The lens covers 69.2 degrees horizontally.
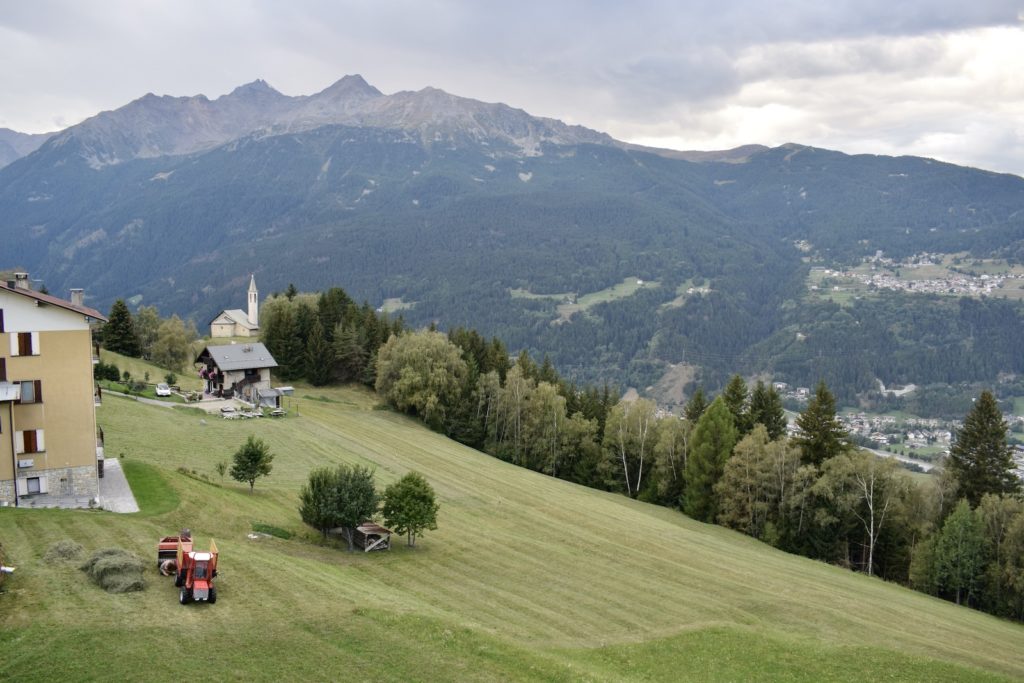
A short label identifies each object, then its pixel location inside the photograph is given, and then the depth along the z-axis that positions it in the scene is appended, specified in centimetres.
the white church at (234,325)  14175
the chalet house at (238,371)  7952
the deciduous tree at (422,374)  8662
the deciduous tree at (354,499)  3594
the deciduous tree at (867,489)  6159
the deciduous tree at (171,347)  9900
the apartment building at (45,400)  3344
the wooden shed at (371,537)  3700
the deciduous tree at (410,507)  3784
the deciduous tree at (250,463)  4281
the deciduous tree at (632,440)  8012
